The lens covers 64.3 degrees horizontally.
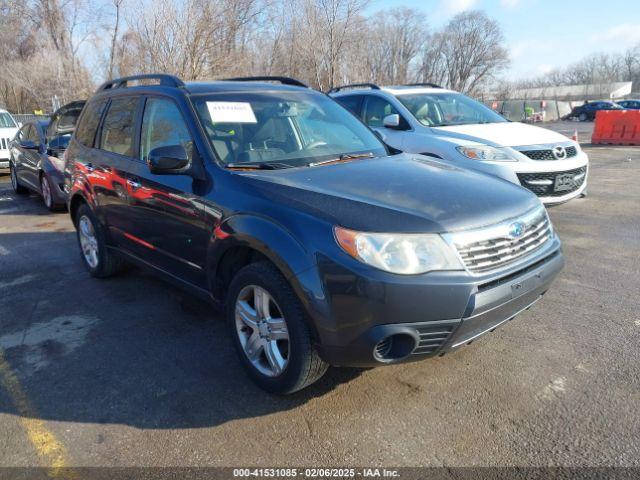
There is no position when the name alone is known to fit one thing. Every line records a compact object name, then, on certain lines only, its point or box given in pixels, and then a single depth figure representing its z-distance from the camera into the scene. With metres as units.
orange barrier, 18.38
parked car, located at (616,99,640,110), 37.14
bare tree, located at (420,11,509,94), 74.81
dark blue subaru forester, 2.46
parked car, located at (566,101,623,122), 39.81
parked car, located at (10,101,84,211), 8.21
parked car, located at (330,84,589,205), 6.07
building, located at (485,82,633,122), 73.96
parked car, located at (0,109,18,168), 12.84
